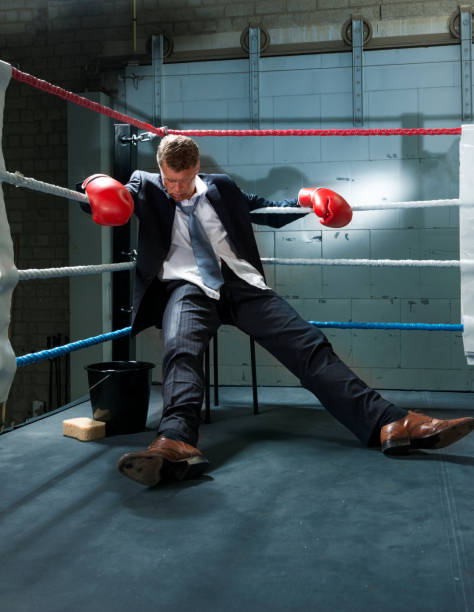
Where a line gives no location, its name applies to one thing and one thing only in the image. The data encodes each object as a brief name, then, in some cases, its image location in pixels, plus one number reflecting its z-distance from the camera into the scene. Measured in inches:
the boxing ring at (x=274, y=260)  54.7
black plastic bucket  87.4
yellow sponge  84.7
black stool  95.7
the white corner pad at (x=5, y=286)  53.8
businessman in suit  70.9
